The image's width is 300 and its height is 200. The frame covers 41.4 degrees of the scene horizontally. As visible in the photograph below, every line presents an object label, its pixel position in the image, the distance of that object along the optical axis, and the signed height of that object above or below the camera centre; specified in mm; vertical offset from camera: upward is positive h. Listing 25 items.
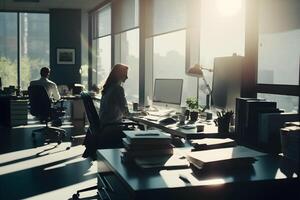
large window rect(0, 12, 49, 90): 11852 +843
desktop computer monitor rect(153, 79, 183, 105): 5043 -195
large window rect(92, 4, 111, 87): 10523 +913
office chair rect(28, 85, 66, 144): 7234 -572
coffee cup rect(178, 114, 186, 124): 4207 -455
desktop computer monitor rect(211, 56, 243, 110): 3686 -46
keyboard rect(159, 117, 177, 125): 4195 -477
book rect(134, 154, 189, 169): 1916 -431
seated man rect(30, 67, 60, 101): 7925 -170
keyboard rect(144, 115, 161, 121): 4586 -497
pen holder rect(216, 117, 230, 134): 3492 -417
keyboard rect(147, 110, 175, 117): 5048 -490
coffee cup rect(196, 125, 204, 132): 3590 -467
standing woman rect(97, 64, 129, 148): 4738 -283
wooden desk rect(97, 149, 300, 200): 1624 -459
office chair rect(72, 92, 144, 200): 4204 -564
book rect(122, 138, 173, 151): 2006 -358
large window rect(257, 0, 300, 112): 3543 +240
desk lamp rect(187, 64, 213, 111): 4562 +51
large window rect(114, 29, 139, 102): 8156 +454
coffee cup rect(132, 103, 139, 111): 5777 -445
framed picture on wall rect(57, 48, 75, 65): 11992 +569
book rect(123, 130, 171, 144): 2020 -318
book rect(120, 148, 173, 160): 2000 -394
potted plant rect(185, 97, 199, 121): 4363 -364
